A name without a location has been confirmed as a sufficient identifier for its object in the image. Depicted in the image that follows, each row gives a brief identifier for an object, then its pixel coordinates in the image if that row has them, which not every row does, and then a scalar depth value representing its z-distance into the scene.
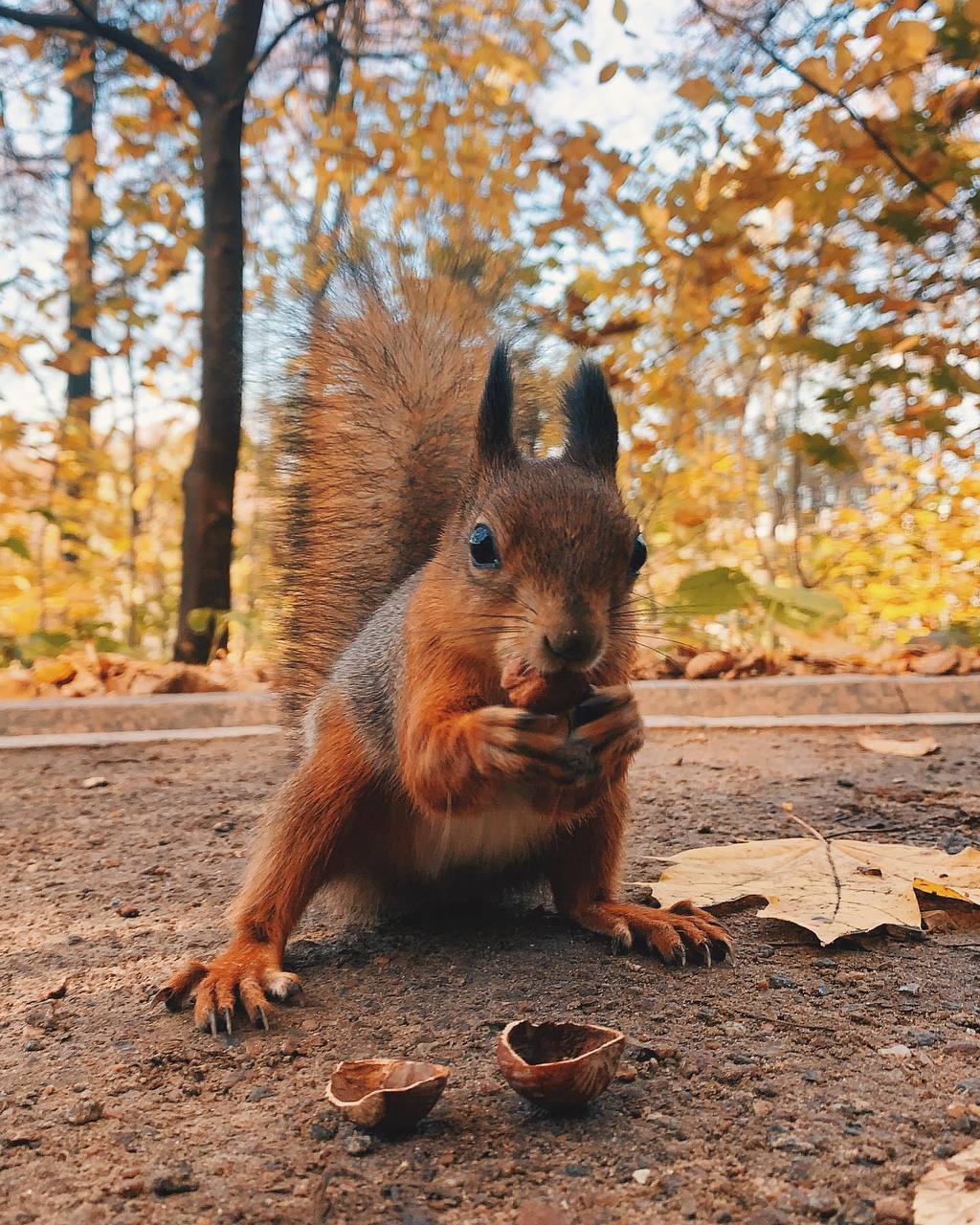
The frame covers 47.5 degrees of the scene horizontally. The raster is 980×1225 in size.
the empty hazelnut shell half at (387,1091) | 0.17
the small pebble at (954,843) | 0.31
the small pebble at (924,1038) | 0.19
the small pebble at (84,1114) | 0.18
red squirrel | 0.22
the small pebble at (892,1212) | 0.15
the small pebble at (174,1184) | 0.16
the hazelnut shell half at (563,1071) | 0.17
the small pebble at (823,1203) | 0.15
